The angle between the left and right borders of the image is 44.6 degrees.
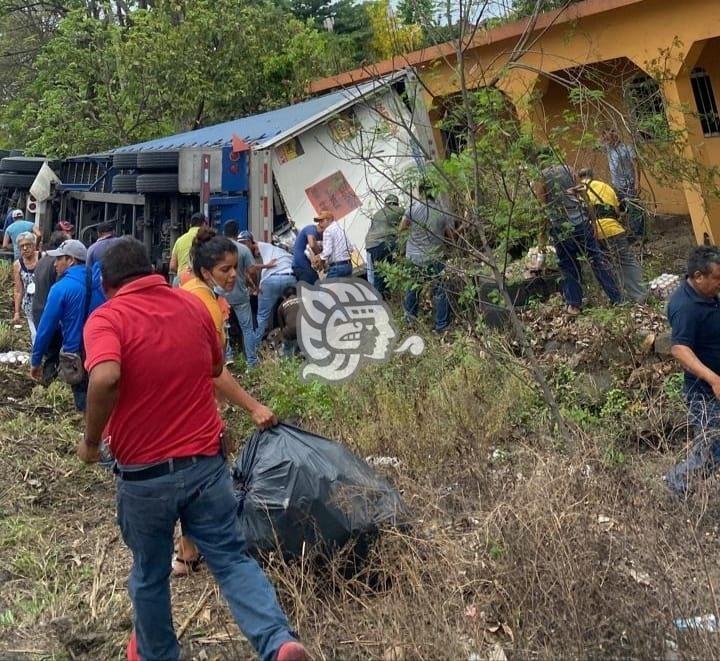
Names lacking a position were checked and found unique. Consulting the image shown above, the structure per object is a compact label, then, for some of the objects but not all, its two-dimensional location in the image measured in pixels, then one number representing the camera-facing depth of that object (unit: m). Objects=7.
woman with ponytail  4.29
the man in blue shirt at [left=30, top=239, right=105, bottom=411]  6.01
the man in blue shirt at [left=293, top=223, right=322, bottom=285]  9.29
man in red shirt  3.17
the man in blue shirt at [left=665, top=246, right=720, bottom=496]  4.48
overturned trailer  10.34
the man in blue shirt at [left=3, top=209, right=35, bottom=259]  11.89
